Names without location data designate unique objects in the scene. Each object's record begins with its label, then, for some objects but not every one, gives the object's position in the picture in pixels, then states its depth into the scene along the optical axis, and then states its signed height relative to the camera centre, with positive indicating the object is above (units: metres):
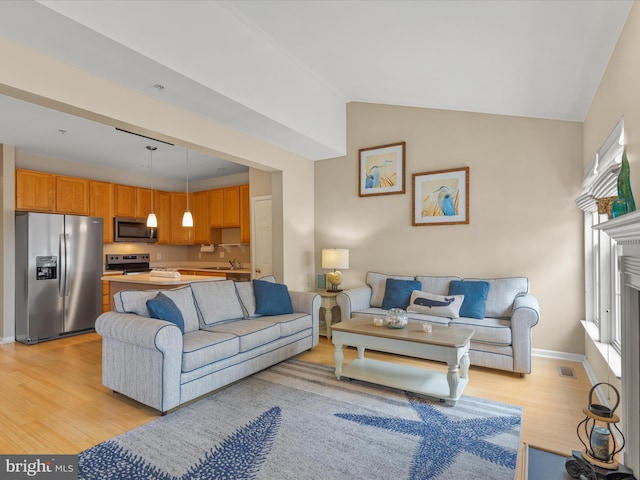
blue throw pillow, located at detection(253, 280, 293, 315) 3.98 -0.66
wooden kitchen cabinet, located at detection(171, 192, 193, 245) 7.20 +0.33
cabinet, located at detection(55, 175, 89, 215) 5.44 +0.71
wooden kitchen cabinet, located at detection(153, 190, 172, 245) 6.96 +0.53
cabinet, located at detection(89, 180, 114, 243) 5.89 +0.62
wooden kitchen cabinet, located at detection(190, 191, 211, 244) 6.98 +0.46
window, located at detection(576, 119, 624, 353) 2.38 -0.14
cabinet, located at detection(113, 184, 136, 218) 6.22 +0.70
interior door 5.35 +0.05
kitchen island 4.34 -0.51
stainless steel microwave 6.20 +0.17
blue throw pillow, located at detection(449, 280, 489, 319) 3.83 -0.62
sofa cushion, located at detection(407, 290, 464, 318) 3.84 -0.71
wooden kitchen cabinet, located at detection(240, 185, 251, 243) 6.28 +0.43
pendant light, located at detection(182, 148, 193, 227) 5.09 +0.30
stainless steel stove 6.29 -0.41
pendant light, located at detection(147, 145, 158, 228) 5.21 +0.32
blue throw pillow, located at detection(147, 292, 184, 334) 2.91 -0.58
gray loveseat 3.33 -0.82
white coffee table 2.76 -0.92
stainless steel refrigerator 4.73 -0.47
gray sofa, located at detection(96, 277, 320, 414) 2.62 -0.86
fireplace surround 1.60 -0.48
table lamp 4.87 -0.28
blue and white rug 1.99 -1.28
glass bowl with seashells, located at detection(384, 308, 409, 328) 3.20 -0.72
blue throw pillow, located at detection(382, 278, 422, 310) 4.32 -0.65
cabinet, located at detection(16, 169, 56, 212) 4.98 +0.72
